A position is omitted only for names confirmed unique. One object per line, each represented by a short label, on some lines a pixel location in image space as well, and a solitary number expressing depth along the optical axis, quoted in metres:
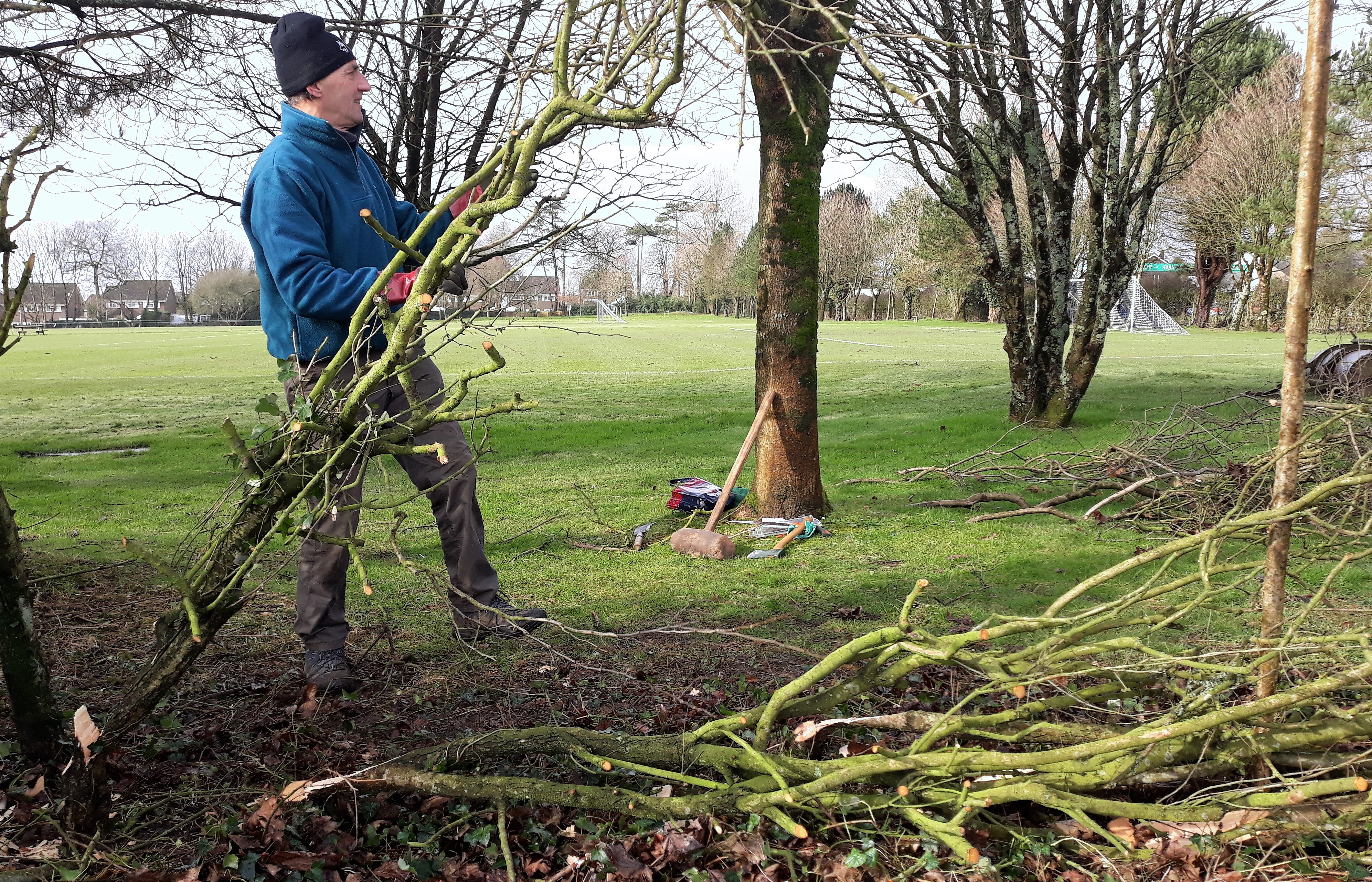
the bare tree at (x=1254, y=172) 29.67
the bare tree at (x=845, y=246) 67.81
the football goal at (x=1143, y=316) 45.97
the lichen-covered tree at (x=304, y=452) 2.45
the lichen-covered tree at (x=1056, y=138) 9.08
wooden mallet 6.06
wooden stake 2.41
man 3.38
